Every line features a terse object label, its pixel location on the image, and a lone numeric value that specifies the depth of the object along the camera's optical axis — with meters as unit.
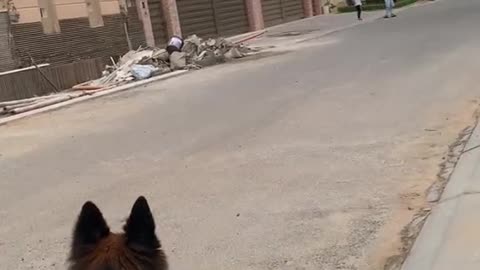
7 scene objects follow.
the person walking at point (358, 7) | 33.00
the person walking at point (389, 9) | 32.30
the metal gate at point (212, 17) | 28.17
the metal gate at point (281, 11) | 34.41
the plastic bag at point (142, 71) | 18.72
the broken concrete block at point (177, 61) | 19.89
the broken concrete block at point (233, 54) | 21.41
